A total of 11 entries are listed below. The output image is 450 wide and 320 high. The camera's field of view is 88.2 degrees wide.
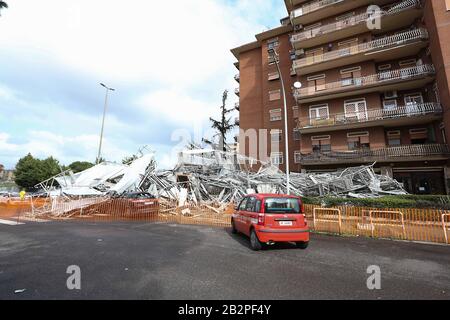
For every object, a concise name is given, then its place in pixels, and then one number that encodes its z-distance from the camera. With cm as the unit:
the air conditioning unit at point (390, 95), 2152
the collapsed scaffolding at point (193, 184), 1548
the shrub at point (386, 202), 1065
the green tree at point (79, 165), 6561
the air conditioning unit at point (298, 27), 2670
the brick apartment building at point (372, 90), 1872
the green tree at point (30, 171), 4494
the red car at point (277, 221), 682
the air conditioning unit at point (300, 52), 2627
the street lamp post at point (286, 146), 1190
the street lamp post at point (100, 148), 2300
